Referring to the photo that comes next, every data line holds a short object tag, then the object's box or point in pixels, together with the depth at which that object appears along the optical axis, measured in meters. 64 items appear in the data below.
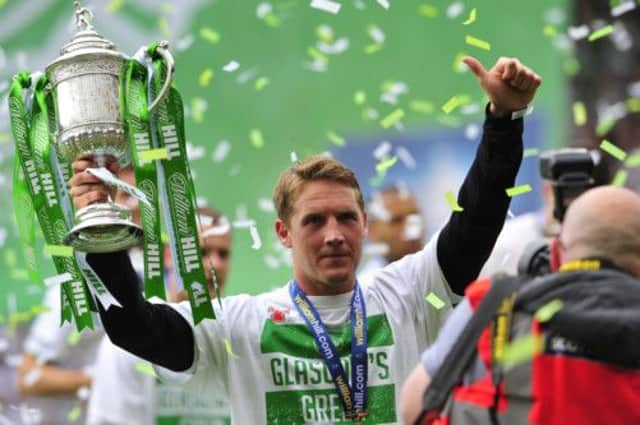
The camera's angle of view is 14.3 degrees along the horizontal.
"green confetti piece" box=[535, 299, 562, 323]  7.04
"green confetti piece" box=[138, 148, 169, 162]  9.03
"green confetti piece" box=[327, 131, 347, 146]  15.96
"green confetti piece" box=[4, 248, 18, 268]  17.05
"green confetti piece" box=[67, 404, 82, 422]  14.19
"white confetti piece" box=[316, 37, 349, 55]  16.43
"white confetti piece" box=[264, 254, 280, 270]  15.46
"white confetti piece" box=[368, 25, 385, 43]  16.29
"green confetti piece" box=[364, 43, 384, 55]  16.03
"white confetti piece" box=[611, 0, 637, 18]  15.46
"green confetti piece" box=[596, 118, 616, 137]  15.46
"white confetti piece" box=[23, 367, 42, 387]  13.92
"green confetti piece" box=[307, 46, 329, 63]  16.51
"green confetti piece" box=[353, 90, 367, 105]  16.10
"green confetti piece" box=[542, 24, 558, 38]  15.84
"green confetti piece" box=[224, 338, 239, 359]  9.34
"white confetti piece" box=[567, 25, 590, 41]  15.70
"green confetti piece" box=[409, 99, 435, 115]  16.11
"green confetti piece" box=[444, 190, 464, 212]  9.27
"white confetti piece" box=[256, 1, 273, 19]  16.88
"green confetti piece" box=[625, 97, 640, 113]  15.31
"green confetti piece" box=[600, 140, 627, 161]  9.61
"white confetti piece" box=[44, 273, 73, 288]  9.36
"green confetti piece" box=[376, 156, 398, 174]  10.34
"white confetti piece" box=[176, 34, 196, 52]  16.58
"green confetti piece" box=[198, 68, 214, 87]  15.84
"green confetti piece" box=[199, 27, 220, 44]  16.57
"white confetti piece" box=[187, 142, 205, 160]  16.00
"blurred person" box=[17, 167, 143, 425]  13.88
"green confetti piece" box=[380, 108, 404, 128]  10.67
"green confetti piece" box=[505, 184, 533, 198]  9.14
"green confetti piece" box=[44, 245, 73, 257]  9.10
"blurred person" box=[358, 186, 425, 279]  14.22
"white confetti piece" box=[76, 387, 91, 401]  13.94
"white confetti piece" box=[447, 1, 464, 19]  16.35
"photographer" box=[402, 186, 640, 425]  6.94
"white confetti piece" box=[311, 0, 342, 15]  10.93
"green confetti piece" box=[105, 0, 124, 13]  16.99
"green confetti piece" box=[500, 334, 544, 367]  7.02
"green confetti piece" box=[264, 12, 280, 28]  16.82
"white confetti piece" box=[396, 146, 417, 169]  15.85
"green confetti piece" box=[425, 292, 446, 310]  9.41
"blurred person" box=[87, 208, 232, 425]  12.85
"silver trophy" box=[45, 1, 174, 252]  8.74
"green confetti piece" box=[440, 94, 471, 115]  9.35
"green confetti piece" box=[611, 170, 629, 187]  12.11
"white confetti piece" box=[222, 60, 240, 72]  9.98
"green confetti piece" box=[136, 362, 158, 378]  12.23
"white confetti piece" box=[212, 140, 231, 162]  16.68
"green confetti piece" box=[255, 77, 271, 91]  16.46
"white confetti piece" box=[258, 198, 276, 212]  16.18
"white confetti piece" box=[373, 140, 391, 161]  15.72
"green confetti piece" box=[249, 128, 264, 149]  16.58
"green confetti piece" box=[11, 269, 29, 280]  16.48
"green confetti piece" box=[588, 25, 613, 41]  10.22
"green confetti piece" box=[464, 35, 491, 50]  9.44
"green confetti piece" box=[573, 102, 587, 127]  15.48
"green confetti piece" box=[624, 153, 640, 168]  14.46
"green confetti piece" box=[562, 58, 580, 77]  15.87
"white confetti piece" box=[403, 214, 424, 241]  14.28
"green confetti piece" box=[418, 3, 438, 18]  16.22
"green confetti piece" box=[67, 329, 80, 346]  13.80
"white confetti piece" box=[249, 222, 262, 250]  9.85
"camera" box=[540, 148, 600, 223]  7.88
